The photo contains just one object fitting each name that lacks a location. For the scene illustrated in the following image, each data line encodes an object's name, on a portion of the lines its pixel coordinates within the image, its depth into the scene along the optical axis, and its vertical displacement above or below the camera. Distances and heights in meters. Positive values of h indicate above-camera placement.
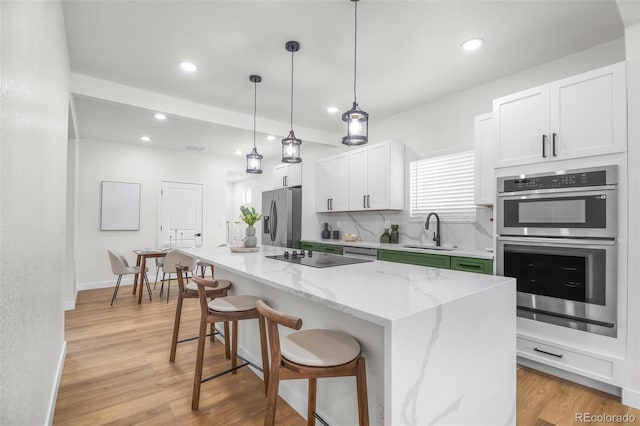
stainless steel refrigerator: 5.39 -0.06
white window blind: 3.68 +0.36
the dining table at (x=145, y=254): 4.93 -0.67
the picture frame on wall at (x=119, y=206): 5.78 +0.13
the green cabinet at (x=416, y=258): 3.23 -0.47
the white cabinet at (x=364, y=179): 4.18 +0.52
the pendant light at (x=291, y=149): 2.94 +0.61
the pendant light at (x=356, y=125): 2.15 +0.62
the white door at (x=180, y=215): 6.43 -0.03
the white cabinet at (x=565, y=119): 2.20 +0.76
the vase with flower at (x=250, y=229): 3.08 -0.15
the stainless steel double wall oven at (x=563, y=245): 2.20 -0.21
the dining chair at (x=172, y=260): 4.82 -0.73
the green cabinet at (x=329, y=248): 4.53 -0.50
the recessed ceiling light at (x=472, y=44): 2.63 +1.47
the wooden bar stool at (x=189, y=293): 2.66 -0.68
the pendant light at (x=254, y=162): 3.51 +0.58
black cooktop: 2.27 -0.35
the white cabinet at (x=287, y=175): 5.69 +0.74
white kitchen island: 1.14 -0.54
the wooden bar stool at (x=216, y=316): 2.05 -0.68
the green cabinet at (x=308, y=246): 5.02 -0.51
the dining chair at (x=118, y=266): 4.83 -0.82
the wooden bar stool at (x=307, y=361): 1.32 -0.62
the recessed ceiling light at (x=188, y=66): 3.03 +1.43
